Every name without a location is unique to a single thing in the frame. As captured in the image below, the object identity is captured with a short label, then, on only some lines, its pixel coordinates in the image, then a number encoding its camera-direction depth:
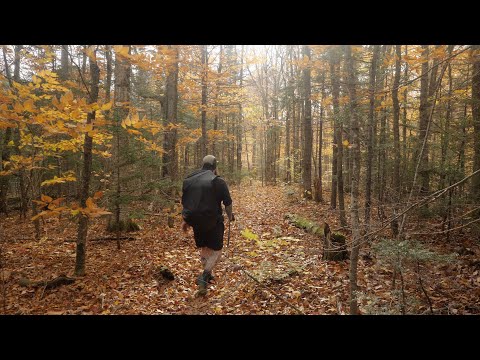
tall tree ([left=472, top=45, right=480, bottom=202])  6.75
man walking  4.91
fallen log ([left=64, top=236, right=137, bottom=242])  8.73
